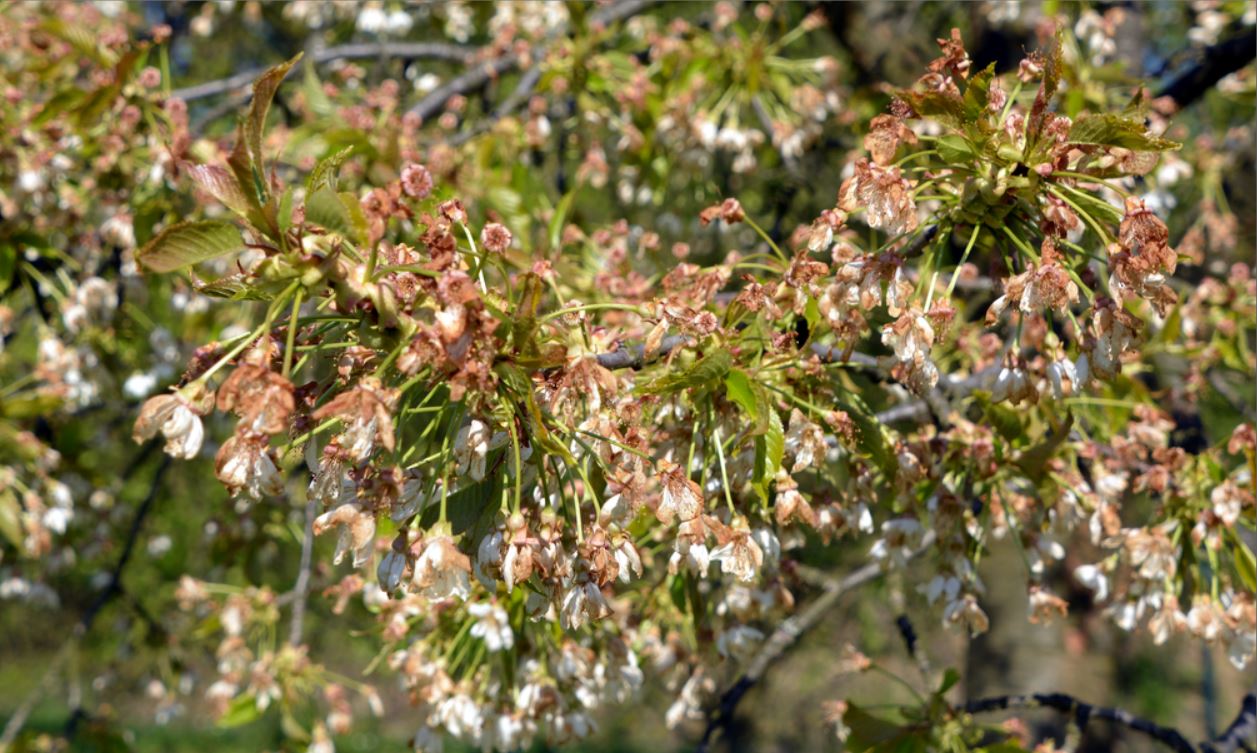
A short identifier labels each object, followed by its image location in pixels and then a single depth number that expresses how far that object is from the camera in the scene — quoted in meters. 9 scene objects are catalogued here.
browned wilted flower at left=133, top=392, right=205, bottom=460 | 0.99
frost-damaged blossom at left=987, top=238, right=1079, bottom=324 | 1.02
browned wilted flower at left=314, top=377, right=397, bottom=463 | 0.97
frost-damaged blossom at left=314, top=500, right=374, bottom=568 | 1.01
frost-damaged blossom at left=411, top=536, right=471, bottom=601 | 1.01
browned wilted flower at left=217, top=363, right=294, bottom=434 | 0.96
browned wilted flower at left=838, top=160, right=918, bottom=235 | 1.04
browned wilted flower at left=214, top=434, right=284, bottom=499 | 0.97
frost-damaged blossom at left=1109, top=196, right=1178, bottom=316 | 1.02
